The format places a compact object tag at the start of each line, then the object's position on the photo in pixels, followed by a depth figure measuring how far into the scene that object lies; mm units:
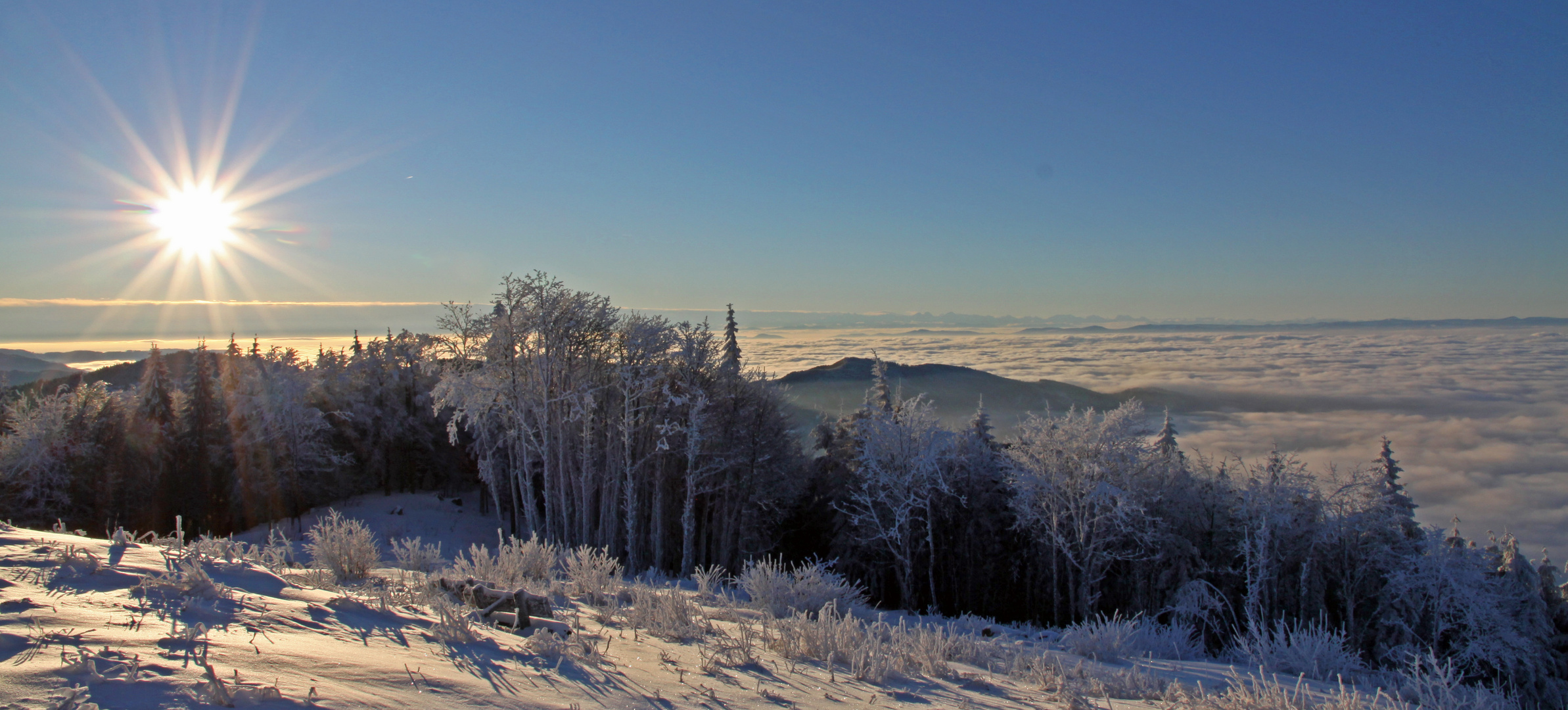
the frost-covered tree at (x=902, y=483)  26484
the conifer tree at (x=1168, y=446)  27516
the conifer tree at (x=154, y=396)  34406
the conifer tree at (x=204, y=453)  33719
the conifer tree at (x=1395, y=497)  24656
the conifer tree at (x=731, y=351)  29328
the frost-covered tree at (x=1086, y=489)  24422
